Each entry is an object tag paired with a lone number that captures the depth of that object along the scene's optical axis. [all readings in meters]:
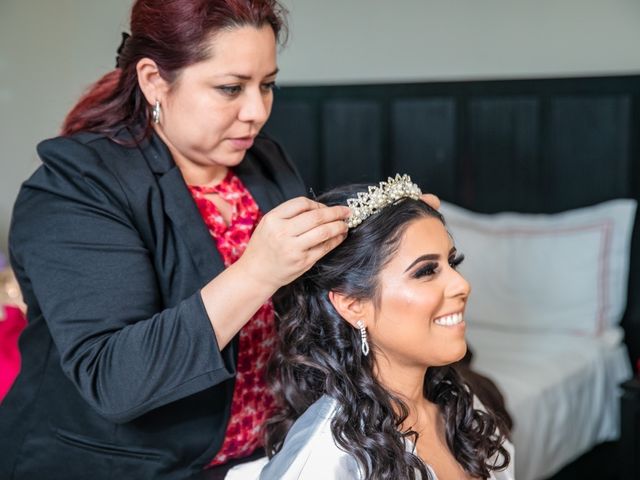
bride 1.49
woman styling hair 1.39
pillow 3.20
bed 3.02
